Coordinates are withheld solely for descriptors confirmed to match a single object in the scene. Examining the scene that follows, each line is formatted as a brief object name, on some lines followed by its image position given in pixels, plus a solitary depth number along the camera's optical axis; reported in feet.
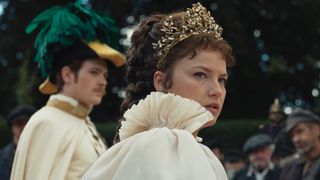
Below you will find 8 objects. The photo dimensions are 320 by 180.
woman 9.27
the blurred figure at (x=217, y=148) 28.67
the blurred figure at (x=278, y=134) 28.40
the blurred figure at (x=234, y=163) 31.55
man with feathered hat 16.31
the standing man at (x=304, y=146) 22.06
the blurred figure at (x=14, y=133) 21.07
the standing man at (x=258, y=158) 26.89
